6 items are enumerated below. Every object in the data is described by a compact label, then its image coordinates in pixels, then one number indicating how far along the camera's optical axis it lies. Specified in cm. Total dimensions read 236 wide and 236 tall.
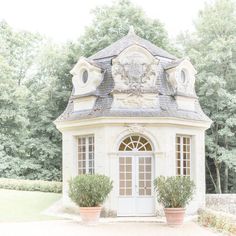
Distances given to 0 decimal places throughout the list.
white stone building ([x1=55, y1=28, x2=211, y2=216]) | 1928
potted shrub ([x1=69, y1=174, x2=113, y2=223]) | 1677
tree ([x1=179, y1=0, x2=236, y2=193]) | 2892
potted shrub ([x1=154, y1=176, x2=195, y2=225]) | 1675
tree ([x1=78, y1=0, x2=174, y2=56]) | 3222
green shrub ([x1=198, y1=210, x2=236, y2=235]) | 1524
